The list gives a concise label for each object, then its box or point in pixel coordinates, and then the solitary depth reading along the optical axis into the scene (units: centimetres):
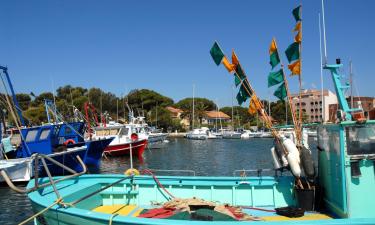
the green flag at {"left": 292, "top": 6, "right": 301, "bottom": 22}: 873
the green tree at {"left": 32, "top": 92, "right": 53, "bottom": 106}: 9188
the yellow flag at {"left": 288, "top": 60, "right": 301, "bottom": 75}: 880
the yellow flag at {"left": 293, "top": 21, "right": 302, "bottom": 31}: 861
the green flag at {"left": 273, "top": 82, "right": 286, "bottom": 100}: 916
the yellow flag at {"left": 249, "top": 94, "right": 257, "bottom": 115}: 919
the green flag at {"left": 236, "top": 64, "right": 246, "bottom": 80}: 927
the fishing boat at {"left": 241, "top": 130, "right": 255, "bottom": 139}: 9025
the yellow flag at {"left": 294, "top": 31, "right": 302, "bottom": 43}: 862
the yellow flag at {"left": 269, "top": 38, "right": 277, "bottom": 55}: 906
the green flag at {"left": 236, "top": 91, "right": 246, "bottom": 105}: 963
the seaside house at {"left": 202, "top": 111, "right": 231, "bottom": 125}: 12214
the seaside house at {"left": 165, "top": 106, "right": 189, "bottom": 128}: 11241
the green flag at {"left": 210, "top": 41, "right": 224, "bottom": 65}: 930
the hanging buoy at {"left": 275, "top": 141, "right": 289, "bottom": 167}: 884
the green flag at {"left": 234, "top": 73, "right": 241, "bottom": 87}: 940
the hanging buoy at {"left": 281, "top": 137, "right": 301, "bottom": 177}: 839
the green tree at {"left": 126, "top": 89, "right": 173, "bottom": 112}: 10256
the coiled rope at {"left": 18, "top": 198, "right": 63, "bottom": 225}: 710
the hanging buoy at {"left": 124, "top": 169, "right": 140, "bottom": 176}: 1027
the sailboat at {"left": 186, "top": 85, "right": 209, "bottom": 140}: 8512
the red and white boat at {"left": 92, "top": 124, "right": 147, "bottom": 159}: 4009
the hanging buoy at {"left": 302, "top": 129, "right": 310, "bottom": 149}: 943
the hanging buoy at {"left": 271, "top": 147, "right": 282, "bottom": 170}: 908
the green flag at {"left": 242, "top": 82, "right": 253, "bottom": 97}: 942
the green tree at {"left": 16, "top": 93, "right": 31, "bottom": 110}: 9184
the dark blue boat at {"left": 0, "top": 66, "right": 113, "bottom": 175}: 2341
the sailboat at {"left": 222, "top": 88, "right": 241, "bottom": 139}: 9132
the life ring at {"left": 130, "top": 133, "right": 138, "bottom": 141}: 4024
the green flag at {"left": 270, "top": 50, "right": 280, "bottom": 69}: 901
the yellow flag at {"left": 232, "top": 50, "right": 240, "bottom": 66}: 920
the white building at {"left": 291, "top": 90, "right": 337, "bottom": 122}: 11284
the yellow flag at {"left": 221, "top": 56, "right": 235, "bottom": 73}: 930
